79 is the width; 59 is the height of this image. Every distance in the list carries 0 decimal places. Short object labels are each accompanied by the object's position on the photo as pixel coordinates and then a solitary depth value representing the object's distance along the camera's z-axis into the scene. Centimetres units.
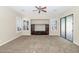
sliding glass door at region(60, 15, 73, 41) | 378
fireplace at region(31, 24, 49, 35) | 625
